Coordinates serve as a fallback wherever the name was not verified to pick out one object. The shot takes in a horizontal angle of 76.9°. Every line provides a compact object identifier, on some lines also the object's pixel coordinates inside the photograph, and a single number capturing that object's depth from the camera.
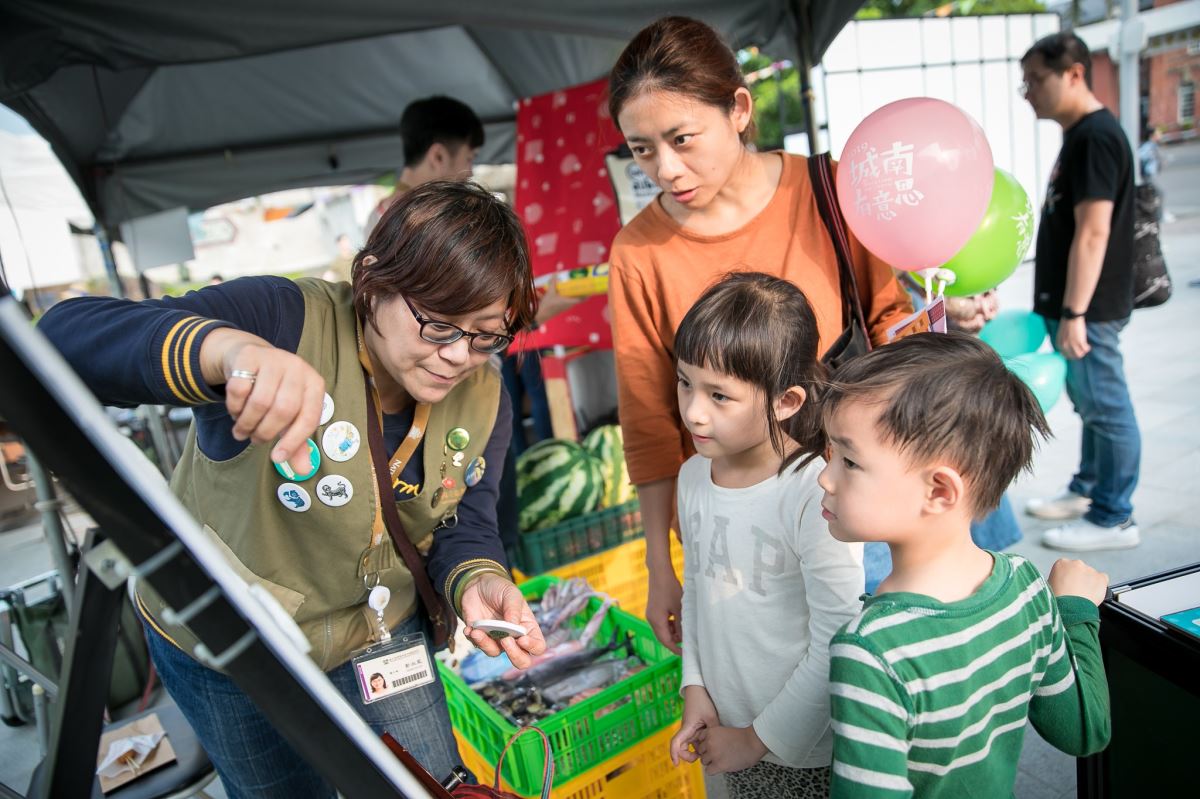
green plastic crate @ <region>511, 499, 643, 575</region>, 3.37
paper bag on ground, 2.02
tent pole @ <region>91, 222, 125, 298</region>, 5.36
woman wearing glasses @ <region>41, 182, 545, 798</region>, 1.33
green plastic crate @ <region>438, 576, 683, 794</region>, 1.95
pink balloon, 1.76
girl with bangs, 1.43
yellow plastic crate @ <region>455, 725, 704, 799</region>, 2.05
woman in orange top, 1.66
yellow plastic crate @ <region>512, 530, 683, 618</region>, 3.25
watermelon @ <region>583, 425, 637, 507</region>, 3.63
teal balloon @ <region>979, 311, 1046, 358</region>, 3.93
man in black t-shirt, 3.33
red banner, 3.99
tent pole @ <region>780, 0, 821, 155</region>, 3.84
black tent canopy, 3.06
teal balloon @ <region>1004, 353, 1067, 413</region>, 3.48
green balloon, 2.29
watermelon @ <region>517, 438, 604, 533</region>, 3.42
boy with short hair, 1.10
